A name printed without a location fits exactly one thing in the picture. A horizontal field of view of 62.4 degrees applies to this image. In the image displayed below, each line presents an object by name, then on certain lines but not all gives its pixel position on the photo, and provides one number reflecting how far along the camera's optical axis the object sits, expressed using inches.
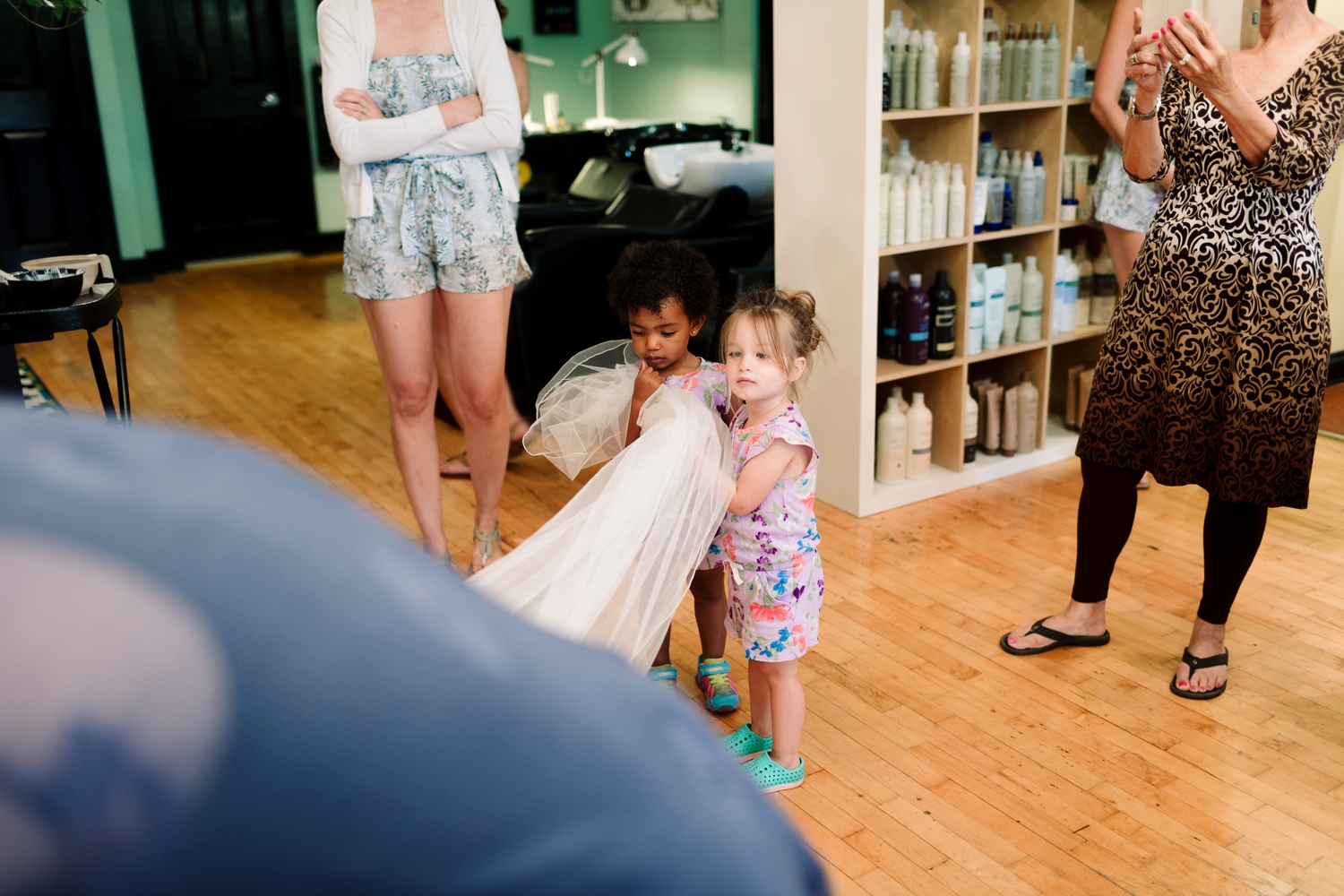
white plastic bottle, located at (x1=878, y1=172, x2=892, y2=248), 116.0
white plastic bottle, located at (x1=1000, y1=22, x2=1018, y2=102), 122.6
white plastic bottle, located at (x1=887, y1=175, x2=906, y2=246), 115.5
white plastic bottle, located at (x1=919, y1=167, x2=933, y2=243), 117.8
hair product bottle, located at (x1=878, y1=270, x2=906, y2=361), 121.3
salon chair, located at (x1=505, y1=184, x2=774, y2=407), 140.7
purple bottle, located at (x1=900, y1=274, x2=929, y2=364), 119.4
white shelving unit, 110.3
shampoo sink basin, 174.2
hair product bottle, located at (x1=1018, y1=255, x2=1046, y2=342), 128.0
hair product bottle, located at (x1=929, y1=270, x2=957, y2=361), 120.6
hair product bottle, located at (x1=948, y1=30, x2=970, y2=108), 114.2
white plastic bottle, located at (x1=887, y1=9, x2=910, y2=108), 113.7
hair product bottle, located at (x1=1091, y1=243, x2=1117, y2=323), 134.8
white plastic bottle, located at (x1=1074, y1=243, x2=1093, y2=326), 134.0
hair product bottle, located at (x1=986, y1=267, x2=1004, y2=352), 124.7
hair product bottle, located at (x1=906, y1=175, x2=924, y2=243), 116.2
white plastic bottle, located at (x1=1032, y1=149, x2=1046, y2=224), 124.9
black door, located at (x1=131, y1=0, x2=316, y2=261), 271.4
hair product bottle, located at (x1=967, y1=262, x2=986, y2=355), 123.4
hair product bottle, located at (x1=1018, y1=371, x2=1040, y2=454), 132.0
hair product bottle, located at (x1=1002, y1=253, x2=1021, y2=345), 127.0
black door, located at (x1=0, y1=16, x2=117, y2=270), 244.7
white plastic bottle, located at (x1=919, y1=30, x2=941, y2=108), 113.8
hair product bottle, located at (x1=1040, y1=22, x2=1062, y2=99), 122.1
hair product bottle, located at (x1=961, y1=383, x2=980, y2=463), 126.3
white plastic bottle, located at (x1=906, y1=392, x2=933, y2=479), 123.0
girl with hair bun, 67.0
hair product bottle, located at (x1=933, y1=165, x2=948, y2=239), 117.8
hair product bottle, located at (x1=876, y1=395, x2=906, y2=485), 121.7
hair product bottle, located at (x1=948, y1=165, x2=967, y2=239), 118.4
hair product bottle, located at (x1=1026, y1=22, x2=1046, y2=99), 121.4
